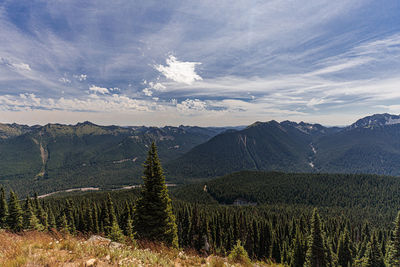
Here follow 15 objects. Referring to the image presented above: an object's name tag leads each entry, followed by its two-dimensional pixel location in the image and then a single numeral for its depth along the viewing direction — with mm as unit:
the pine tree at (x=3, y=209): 42906
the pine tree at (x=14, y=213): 42672
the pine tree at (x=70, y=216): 57438
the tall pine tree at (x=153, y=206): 23297
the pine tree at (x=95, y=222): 51906
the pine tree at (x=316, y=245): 38500
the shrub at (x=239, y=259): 11808
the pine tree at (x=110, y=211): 49188
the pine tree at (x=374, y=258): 50469
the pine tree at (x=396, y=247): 39938
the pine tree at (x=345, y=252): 66875
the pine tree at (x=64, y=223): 47688
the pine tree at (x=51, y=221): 56272
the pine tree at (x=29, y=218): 41625
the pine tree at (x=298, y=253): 61969
